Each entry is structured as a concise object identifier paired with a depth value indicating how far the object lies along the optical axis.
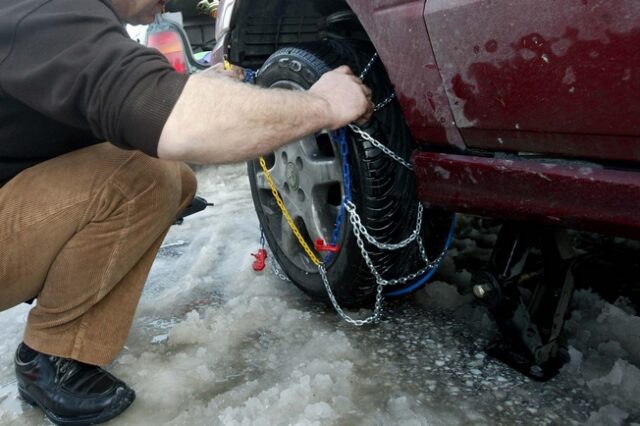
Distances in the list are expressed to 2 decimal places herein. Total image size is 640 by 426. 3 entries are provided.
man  1.34
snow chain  1.73
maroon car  1.15
